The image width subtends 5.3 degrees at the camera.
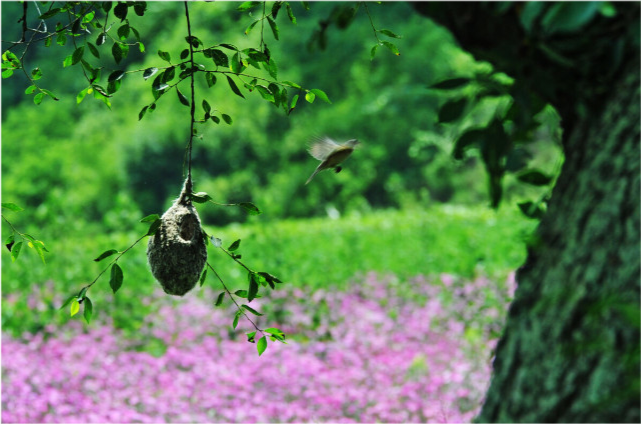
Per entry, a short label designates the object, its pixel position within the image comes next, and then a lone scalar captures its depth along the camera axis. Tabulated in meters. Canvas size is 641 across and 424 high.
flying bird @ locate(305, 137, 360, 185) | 11.14
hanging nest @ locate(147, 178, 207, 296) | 11.31
